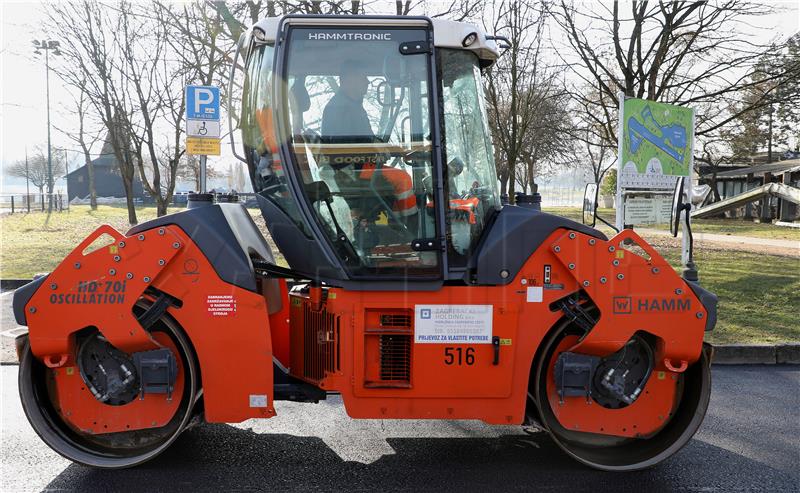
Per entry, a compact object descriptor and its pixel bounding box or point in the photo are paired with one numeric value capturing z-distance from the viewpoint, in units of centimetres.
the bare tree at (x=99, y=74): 1391
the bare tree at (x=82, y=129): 1669
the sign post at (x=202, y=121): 906
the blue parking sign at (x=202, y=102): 902
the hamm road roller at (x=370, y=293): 373
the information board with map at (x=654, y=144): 806
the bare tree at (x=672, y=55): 1173
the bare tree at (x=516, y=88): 1196
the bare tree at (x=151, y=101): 1368
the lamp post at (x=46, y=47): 1440
